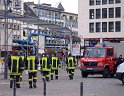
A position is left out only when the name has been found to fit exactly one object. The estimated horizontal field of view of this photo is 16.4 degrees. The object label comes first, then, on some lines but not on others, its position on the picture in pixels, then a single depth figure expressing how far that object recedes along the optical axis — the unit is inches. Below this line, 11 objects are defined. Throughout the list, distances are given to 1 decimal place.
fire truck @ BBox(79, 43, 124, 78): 1249.4
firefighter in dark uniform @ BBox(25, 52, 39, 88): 833.8
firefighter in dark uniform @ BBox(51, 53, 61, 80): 1132.5
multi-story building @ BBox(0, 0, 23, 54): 1207.7
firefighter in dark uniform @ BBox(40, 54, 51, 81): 1029.2
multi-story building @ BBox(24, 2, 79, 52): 4501.0
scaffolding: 1227.0
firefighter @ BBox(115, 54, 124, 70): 1268.5
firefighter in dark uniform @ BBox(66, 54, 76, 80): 1155.3
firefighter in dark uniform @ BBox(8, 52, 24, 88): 821.9
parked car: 939.3
